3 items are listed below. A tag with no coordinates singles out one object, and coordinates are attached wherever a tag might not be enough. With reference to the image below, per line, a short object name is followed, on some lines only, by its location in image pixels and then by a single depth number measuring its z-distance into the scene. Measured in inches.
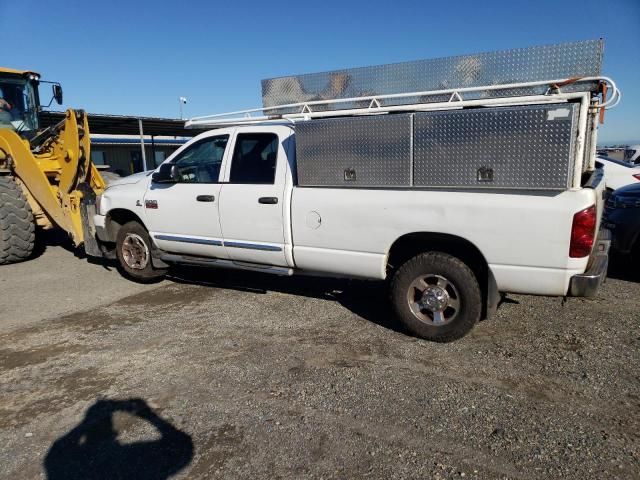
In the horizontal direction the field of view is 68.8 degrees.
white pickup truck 141.5
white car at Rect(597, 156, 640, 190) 361.1
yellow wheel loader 280.5
